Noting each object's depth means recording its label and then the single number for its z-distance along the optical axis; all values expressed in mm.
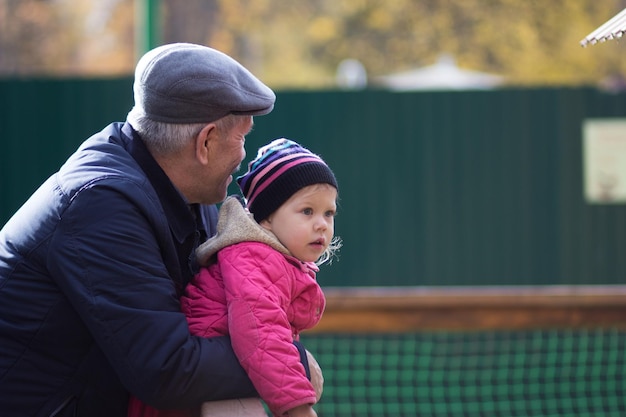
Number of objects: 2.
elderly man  4422
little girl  4531
